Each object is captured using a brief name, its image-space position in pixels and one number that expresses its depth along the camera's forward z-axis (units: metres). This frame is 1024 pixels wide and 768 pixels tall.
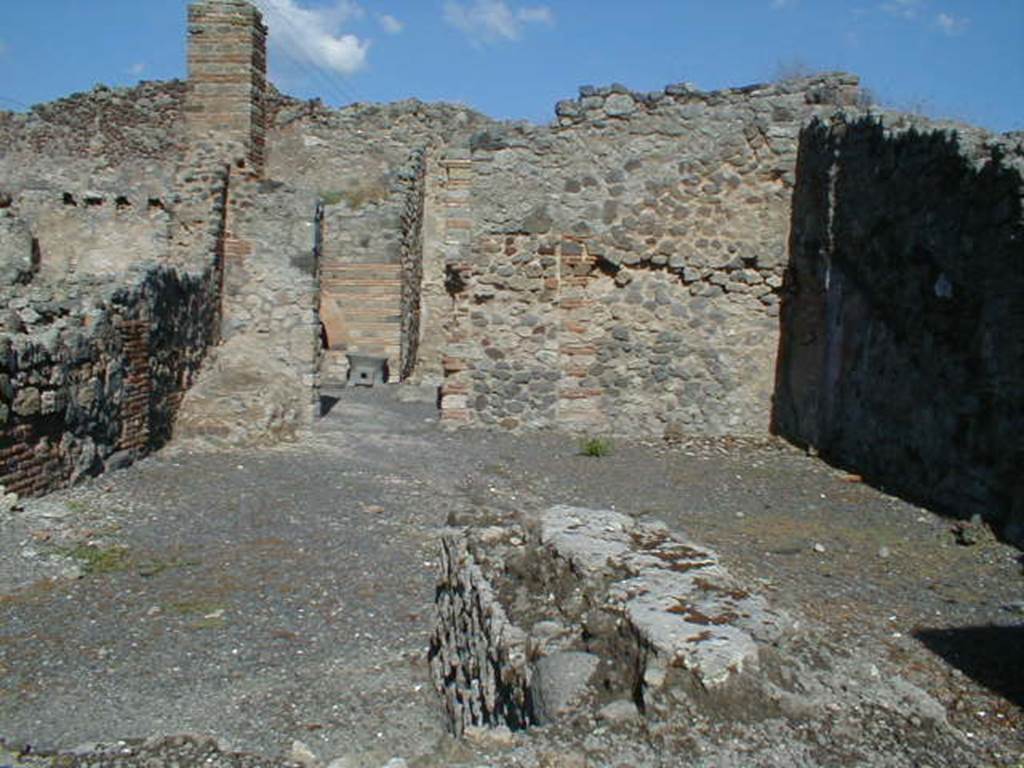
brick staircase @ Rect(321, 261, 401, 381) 14.88
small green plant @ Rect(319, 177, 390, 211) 16.44
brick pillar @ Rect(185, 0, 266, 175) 12.44
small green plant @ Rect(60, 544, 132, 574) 5.47
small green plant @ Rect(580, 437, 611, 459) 8.82
